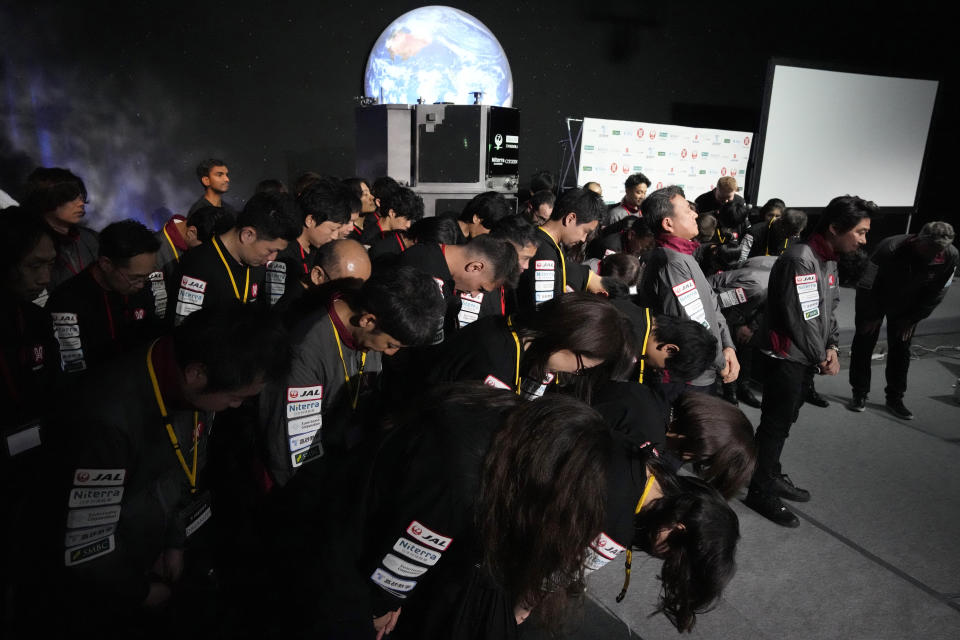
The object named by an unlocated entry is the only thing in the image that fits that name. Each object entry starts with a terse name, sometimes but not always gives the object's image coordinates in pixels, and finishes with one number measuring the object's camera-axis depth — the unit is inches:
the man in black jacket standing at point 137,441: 46.8
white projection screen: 307.0
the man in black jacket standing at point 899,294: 158.4
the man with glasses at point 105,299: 82.7
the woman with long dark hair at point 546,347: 69.9
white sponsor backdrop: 272.7
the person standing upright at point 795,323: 108.1
